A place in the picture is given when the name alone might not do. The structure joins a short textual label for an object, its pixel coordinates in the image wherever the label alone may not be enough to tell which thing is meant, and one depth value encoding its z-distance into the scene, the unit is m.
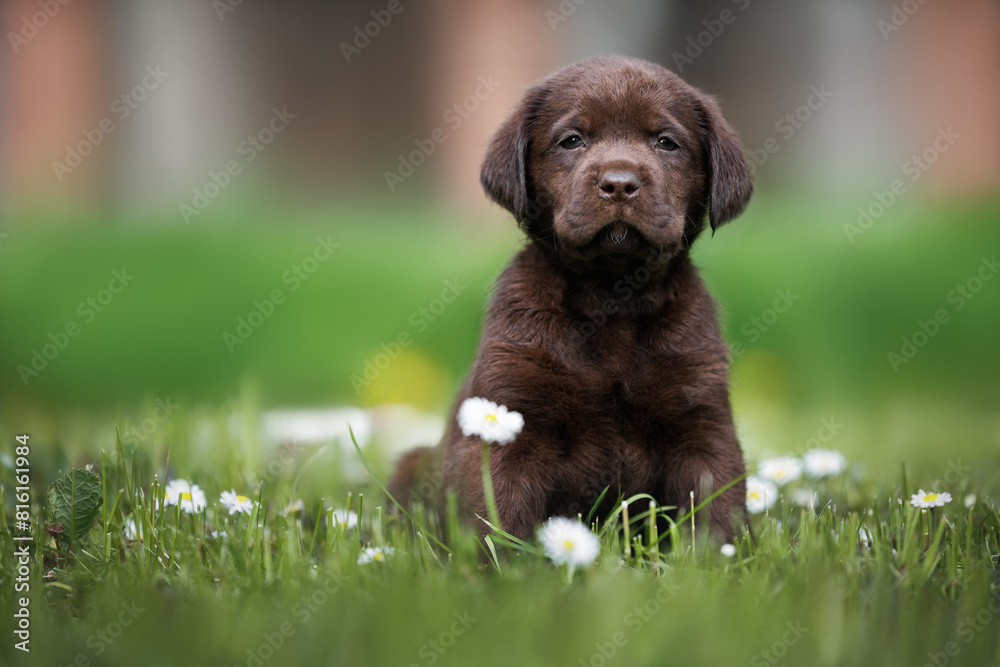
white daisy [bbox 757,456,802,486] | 3.27
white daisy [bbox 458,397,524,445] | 2.33
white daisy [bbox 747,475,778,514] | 2.99
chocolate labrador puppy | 2.51
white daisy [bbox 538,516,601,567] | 2.03
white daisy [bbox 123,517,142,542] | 2.39
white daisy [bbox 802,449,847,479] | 3.22
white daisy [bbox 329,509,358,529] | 2.42
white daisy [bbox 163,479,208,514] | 2.59
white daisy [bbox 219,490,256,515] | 2.64
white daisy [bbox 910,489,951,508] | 2.59
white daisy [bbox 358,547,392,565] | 2.27
